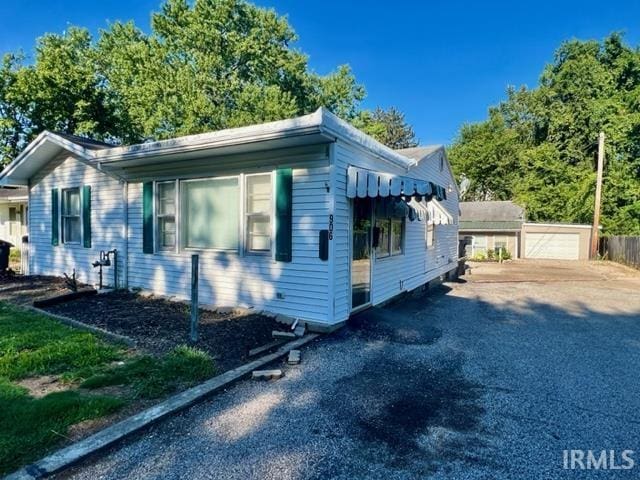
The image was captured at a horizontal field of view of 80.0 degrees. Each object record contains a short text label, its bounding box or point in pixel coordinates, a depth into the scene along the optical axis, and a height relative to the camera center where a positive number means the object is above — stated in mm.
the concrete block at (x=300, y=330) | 5918 -1675
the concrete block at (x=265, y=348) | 5047 -1713
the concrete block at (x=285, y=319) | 6309 -1592
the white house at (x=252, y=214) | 6059 +190
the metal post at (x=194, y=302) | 5258 -1110
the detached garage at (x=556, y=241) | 27078 -957
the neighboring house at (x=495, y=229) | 27875 -193
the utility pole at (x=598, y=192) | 23766 +2242
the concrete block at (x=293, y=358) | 4912 -1743
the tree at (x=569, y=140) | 26875 +7547
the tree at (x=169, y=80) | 20797 +9191
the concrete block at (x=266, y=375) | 4387 -1742
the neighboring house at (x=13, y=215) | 18016 +275
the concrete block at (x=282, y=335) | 5766 -1683
